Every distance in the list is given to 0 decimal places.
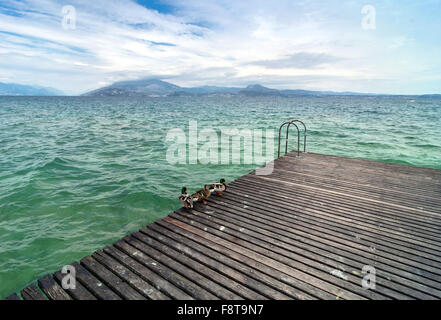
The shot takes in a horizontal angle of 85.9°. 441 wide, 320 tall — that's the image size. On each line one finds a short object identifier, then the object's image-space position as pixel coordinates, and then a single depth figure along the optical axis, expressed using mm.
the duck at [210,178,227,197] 6857
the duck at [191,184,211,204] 6371
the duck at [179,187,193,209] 5930
